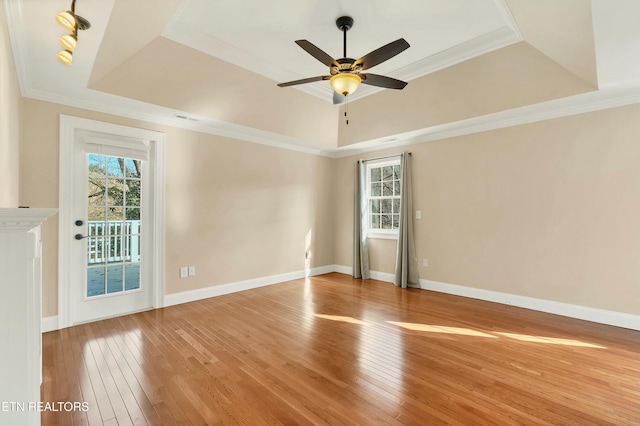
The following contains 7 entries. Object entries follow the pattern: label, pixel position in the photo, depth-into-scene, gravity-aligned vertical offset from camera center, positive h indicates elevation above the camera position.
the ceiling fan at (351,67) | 2.34 +1.32
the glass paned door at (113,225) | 3.49 -0.10
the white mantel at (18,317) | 1.25 -0.44
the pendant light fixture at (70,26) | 1.67 +1.14
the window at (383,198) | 5.48 +0.35
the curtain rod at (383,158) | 5.23 +1.11
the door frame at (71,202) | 3.21 +0.18
